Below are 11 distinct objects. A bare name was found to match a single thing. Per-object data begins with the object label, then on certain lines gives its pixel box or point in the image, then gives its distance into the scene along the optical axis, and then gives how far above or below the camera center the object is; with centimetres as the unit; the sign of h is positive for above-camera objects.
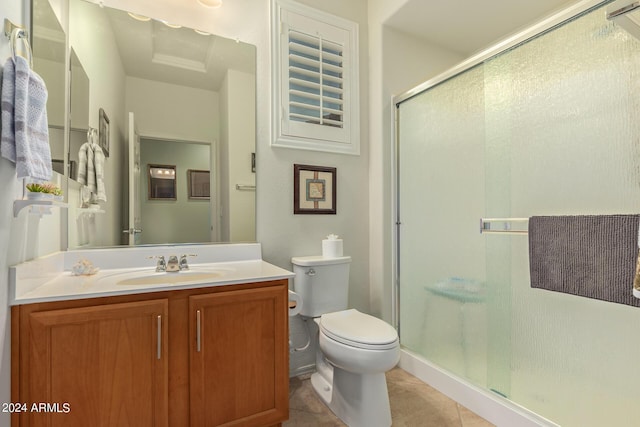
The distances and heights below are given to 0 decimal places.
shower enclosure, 127 +7
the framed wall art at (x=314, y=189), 211 +18
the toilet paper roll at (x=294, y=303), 168 -48
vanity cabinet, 105 -53
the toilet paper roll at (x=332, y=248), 204 -21
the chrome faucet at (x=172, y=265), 161 -24
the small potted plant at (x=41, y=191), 108 +10
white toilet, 148 -63
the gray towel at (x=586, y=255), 104 -15
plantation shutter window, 205 +93
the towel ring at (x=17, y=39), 104 +61
